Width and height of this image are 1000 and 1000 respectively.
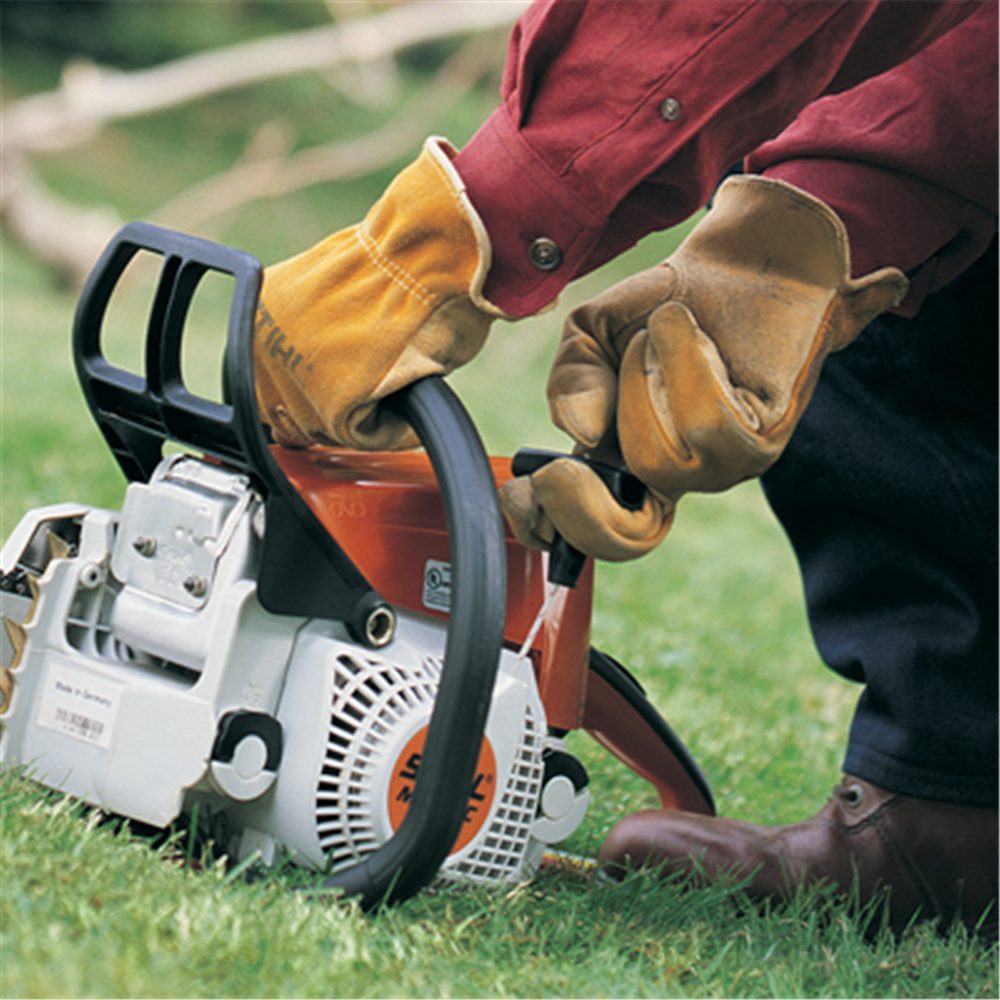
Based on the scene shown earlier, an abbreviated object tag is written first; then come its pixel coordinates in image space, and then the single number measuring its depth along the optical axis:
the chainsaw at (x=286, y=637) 2.53
